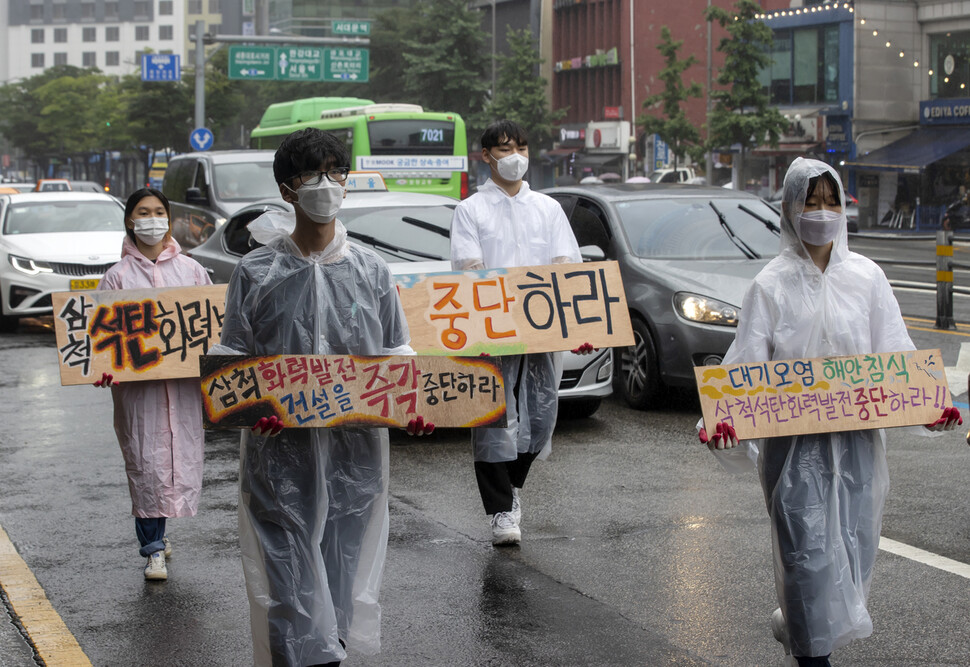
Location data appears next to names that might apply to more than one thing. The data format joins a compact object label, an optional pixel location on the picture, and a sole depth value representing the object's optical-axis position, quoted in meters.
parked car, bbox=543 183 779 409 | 9.13
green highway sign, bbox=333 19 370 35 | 45.81
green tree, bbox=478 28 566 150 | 54.56
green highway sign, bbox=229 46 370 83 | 41.65
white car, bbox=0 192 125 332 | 14.09
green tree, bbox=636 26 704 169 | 44.88
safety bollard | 13.68
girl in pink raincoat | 5.43
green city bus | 24.53
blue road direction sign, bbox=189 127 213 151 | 32.88
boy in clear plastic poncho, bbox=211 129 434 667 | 3.61
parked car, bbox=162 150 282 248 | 16.53
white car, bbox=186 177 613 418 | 8.72
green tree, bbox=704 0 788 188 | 39.78
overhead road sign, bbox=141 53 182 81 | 38.47
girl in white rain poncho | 3.73
